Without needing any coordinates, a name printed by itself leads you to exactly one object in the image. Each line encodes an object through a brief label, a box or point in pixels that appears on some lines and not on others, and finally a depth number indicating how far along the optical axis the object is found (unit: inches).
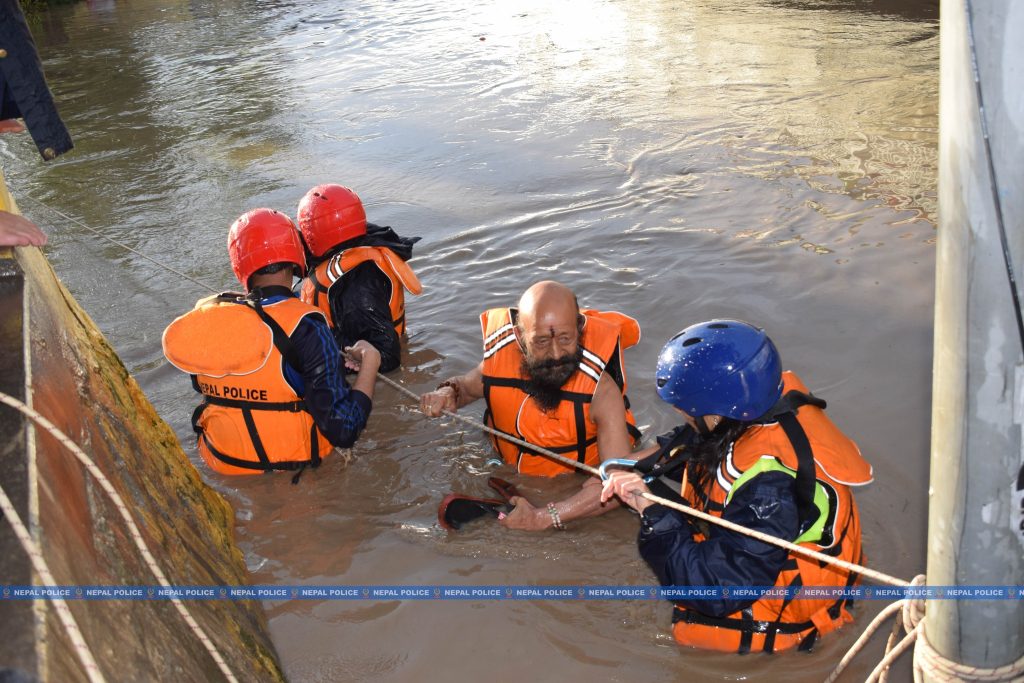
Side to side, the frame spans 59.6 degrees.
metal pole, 65.1
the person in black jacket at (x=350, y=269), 223.5
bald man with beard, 165.0
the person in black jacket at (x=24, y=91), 161.9
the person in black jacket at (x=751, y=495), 121.3
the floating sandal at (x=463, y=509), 181.3
